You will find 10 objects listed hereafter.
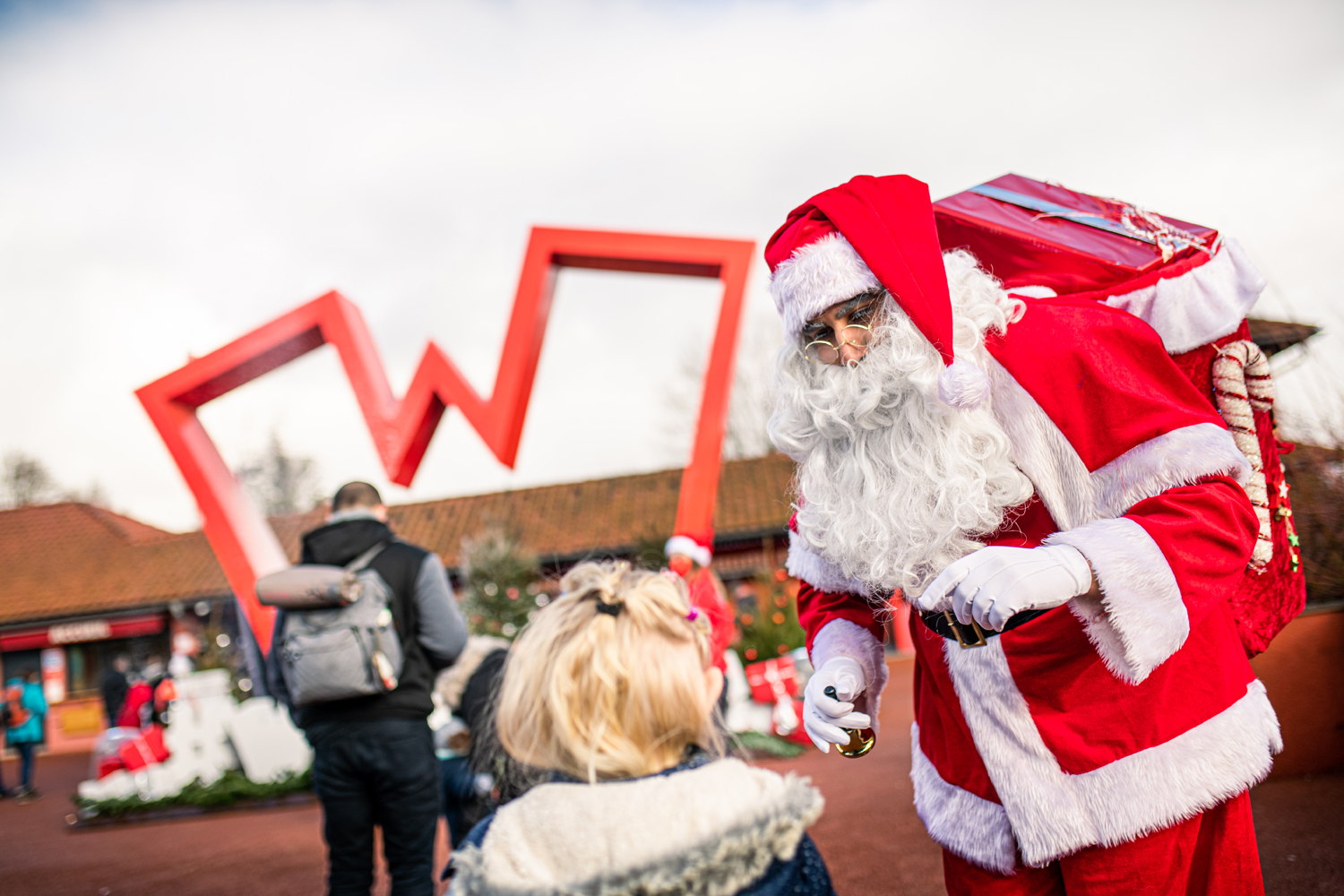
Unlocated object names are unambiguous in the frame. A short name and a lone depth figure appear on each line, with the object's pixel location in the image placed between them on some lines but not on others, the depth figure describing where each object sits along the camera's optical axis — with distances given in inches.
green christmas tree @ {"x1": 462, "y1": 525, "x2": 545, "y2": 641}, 344.8
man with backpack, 107.7
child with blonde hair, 49.0
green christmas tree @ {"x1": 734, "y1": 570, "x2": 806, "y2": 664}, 331.3
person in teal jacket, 409.7
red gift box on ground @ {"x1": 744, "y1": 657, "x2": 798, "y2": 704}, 300.4
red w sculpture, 251.8
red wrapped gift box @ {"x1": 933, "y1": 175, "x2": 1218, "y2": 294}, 63.1
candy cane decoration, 59.8
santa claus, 47.8
